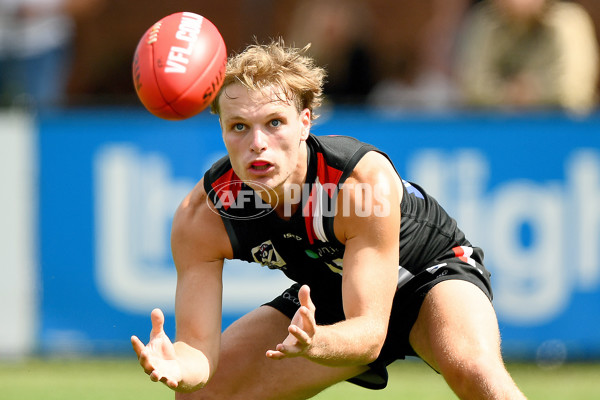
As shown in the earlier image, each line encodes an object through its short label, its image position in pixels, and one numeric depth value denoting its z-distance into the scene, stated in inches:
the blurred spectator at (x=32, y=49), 796.6
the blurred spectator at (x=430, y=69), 799.1
